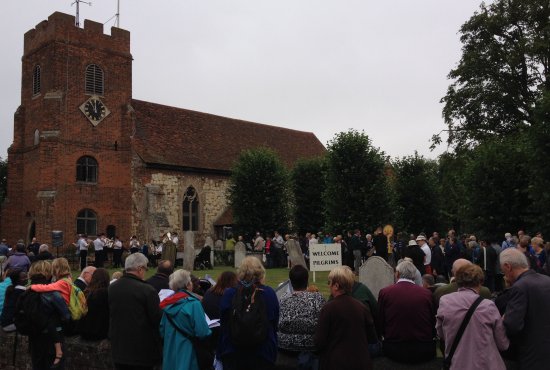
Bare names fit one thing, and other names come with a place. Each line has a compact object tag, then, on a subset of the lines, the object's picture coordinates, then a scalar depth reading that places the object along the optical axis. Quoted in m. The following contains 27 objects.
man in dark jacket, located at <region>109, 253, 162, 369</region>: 6.06
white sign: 18.72
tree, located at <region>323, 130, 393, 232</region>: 29.88
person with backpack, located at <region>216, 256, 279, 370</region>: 5.41
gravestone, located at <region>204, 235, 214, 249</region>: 29.05
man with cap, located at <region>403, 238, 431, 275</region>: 13.28
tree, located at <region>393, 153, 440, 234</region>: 39.75
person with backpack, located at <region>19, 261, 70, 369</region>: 6.73
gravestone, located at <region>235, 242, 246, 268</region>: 26.72
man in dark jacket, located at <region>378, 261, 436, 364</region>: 6.04
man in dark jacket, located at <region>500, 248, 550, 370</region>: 5.04
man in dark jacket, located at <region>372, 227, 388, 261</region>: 22.05
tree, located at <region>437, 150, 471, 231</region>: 32.64
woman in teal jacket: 5.77
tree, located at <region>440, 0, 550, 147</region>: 33.25
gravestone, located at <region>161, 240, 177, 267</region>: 24.28
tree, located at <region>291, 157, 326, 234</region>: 36.50
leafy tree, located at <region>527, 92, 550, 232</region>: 21.30
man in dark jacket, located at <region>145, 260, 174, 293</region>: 7.97
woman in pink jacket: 4.96
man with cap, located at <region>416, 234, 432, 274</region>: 16.73
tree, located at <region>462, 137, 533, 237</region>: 25.28
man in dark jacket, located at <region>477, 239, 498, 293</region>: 17.27
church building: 31.86
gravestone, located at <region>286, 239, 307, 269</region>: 22.64
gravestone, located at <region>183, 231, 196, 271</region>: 24.91
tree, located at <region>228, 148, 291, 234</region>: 34.00
